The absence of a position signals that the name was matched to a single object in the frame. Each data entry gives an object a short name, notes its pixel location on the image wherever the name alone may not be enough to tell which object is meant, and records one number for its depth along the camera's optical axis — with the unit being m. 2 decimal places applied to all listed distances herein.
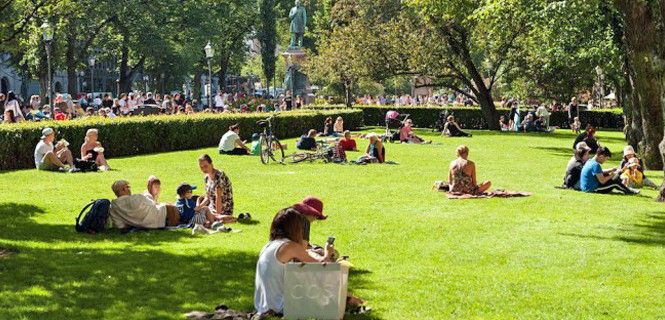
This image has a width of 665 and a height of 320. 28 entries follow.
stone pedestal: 61.78
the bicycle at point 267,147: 26.50
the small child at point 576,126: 49.41
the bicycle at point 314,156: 27.11
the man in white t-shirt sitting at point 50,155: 23.02
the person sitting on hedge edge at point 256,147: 29.48
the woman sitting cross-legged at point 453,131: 43.03
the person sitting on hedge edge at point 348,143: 31.39
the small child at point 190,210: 14.38
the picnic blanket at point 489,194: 18.42
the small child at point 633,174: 20.56
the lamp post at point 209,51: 44.00
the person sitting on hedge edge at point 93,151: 23.66
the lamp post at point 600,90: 65.50
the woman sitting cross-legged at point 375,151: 26.98
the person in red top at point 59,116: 31.48
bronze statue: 60.97
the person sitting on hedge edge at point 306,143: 31.20
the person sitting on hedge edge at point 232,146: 29.72
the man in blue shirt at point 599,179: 19.30
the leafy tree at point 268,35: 82.19
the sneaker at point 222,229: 14.17
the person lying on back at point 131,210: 13.95
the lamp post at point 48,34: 30.73
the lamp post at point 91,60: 73.74
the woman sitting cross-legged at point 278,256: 8.64
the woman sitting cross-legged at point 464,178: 18.64
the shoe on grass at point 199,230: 13.97
